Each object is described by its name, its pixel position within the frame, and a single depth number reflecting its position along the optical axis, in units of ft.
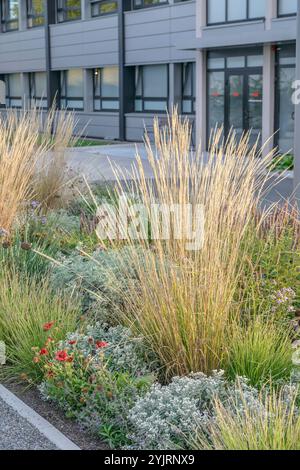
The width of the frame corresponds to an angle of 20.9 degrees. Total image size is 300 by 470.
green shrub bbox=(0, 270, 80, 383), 15.84
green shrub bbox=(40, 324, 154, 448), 13.26
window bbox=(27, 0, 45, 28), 109.19
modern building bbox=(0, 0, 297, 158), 64.59
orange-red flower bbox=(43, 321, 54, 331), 15.27
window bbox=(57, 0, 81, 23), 100.78
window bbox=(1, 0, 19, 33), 118.01
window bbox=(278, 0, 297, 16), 61.31
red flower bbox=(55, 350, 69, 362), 13.73
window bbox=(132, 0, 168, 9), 83.48
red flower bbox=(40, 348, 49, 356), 14.44
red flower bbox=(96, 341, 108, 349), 14.11
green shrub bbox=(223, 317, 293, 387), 14.29
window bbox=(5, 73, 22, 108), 117.70
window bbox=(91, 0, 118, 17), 92.58
